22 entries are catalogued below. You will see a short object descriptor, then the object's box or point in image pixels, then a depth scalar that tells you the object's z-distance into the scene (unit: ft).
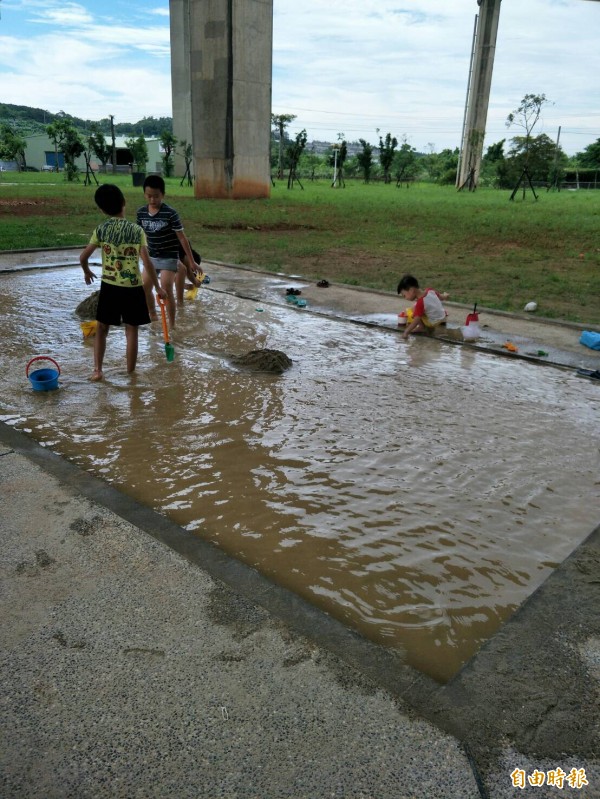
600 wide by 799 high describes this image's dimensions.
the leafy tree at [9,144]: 154.70
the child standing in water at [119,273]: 16.40
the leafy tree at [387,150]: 158.81
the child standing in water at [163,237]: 20.35
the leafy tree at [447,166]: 166.09
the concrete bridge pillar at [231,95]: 80.53
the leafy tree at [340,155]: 146.86
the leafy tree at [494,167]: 148.77
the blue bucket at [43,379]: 15.93
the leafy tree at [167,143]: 155.12
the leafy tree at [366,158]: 164.14
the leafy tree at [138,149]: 171.12
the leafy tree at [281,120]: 150.60
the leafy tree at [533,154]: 106.63
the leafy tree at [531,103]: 114.73
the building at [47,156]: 219.20
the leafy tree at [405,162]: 166.09
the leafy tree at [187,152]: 131.91
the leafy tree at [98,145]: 148.98
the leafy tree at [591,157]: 179.86
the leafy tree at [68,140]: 138.41
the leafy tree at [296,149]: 133.90
